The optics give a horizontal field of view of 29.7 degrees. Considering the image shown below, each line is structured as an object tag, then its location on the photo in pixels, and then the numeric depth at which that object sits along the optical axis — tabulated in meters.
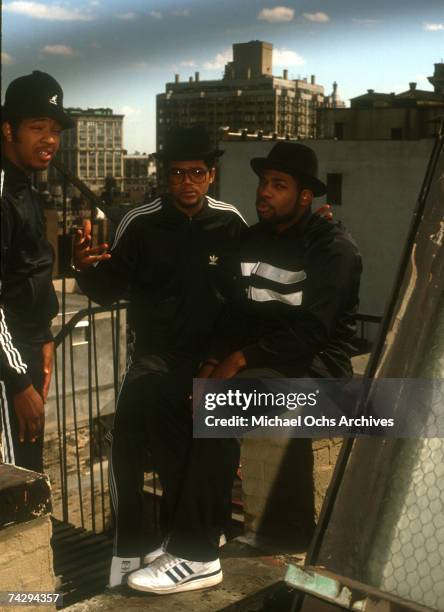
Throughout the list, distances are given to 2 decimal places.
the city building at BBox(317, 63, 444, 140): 33.25
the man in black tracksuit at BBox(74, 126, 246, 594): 2.80
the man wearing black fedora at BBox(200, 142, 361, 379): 2.88
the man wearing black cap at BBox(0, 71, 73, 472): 2.89
